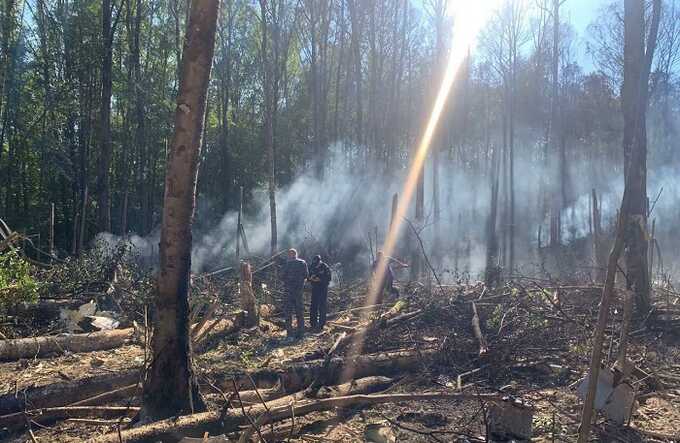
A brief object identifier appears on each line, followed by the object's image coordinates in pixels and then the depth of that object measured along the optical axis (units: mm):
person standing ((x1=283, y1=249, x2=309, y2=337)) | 9656
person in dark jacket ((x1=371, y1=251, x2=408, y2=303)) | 11617
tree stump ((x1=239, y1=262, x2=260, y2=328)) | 9797
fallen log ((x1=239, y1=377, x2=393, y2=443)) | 4488
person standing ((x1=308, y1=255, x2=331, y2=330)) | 10031
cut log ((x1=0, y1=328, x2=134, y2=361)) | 7477
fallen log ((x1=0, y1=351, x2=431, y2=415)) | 5383
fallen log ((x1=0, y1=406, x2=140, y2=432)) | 5023
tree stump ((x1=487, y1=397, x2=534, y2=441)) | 4762
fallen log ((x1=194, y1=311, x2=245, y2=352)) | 8445
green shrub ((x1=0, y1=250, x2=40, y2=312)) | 8367
